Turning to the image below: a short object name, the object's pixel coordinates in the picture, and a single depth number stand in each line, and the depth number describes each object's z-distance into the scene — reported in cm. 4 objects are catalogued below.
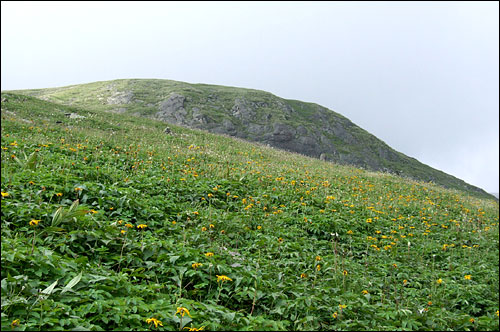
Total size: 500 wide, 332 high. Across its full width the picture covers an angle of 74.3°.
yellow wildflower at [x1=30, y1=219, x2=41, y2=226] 405
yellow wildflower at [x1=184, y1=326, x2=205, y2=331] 301
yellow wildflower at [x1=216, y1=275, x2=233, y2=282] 379
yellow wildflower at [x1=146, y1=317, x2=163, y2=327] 295
